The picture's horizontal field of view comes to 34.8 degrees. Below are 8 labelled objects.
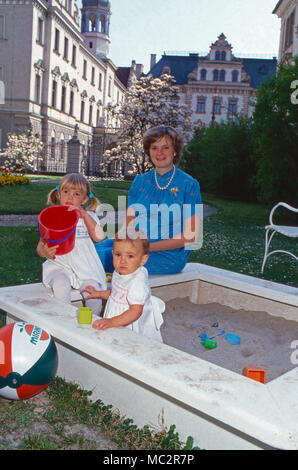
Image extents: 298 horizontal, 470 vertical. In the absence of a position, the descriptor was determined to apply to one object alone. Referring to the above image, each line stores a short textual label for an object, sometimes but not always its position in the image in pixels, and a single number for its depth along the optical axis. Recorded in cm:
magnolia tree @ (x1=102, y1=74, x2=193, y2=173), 3191
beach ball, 259
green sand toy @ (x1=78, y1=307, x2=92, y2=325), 279
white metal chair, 632
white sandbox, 192
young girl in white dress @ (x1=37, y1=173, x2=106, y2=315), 354
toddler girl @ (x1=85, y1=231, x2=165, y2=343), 285
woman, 409
